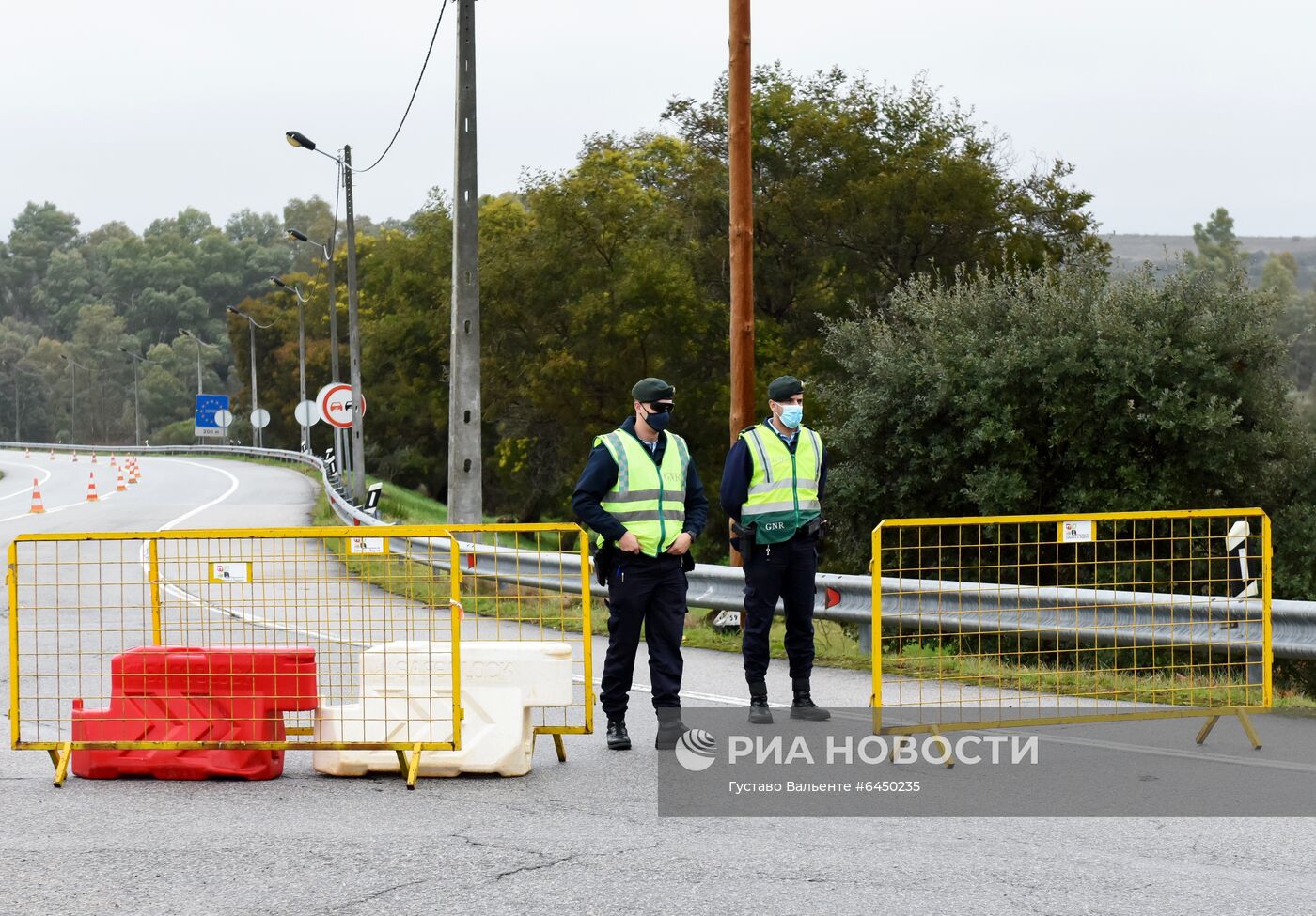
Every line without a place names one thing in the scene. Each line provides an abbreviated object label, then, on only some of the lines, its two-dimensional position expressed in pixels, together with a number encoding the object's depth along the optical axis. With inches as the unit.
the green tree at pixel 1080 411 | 837.2
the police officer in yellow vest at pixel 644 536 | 323.9
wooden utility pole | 615.5
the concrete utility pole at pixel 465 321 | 711.1
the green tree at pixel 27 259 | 7342.5
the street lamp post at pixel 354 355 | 1321.4
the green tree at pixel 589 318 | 1675.7
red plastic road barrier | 305.1
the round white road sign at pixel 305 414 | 1686.6
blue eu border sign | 3016.7
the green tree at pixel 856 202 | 1459.2
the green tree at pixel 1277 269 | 6904.5
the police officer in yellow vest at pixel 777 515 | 344.2
